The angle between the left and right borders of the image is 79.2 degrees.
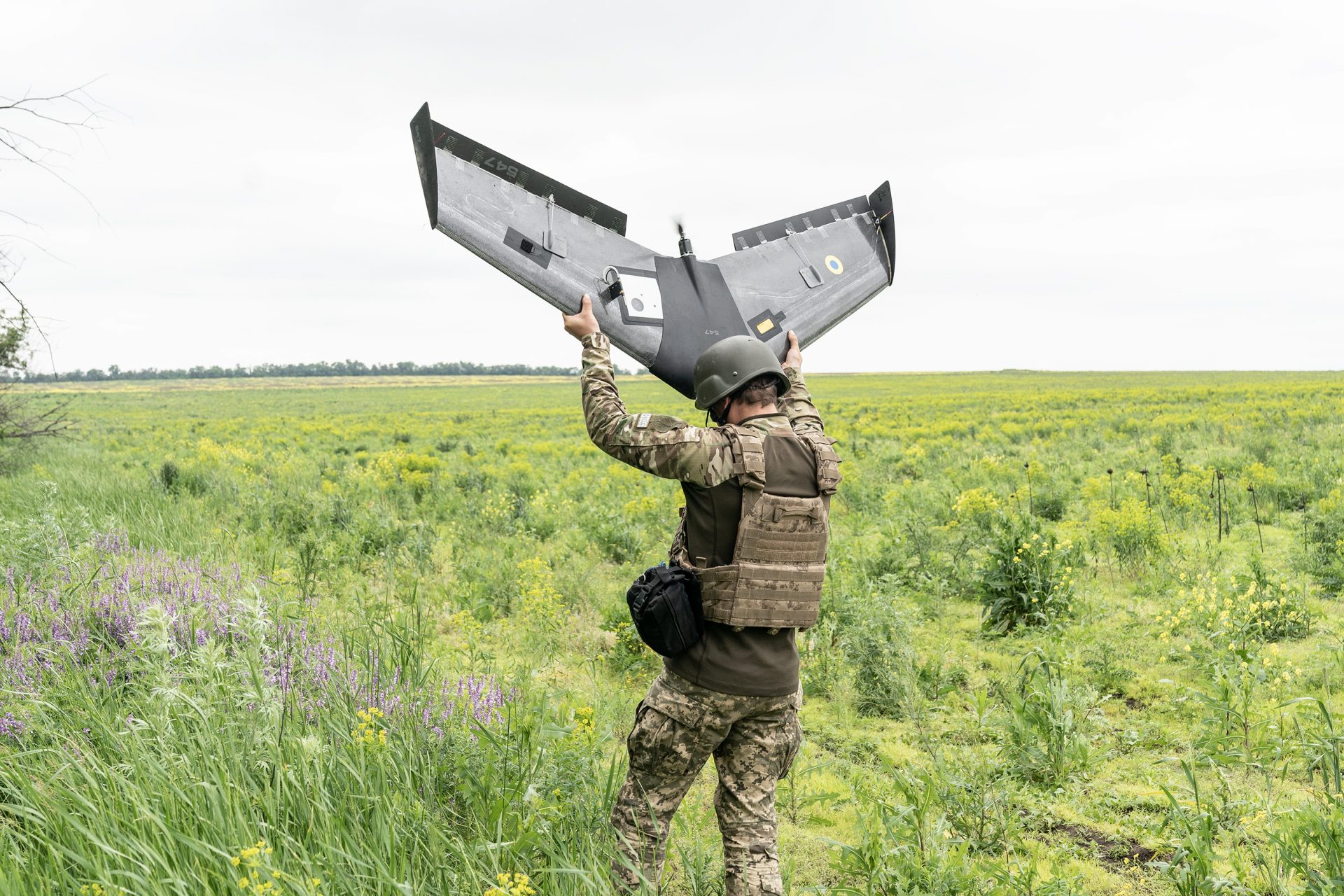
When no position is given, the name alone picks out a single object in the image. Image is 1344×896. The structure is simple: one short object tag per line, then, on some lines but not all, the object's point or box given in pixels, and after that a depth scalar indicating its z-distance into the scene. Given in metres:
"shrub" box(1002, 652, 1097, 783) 4.45
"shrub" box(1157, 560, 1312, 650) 5.82
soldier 2.97
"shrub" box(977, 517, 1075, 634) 6.69
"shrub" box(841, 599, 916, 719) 5.45
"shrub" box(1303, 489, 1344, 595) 7.22
